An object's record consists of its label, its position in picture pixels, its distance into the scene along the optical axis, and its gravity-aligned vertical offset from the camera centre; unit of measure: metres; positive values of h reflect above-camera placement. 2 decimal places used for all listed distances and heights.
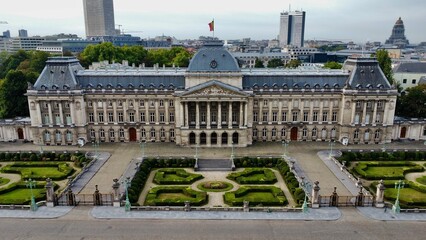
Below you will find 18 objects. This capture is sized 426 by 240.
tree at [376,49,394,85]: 115.43 -6.90
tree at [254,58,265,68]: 174.02 -11.20
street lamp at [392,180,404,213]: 52.56 -23.41
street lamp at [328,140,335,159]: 78.41 -23.71
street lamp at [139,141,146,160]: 79.16 -23.89
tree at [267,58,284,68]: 188.88 -11.58
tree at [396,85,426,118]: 95.50 -16.32
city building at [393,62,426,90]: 124.75 -10.84
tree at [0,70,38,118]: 98.00 -14.54
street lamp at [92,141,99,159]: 80.19 -24.14
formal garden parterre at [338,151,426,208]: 59.29 -24.26
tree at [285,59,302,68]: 175.60 -10.88
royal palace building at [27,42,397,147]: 84.56 -14.82
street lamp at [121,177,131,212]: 52.97 -23.05
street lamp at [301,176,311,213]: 52.53 -23.24
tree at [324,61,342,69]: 129.65 -8.87
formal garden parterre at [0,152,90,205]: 59.81 -24.50
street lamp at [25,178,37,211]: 52.28 -23.20
